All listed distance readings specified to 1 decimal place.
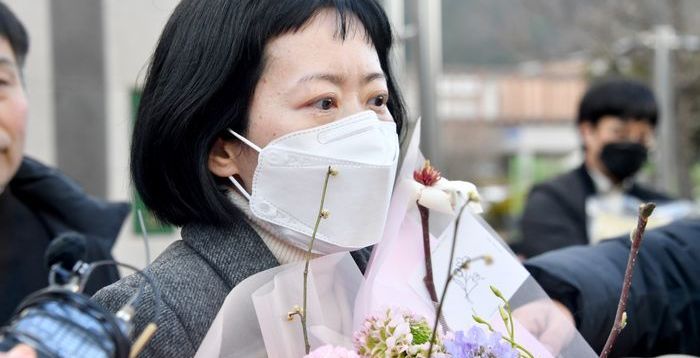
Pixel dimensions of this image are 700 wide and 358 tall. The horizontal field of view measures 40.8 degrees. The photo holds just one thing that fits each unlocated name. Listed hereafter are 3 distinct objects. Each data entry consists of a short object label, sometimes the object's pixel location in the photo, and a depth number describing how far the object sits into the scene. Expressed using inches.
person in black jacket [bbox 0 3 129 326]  101.1
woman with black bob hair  63.7
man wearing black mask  168.7
